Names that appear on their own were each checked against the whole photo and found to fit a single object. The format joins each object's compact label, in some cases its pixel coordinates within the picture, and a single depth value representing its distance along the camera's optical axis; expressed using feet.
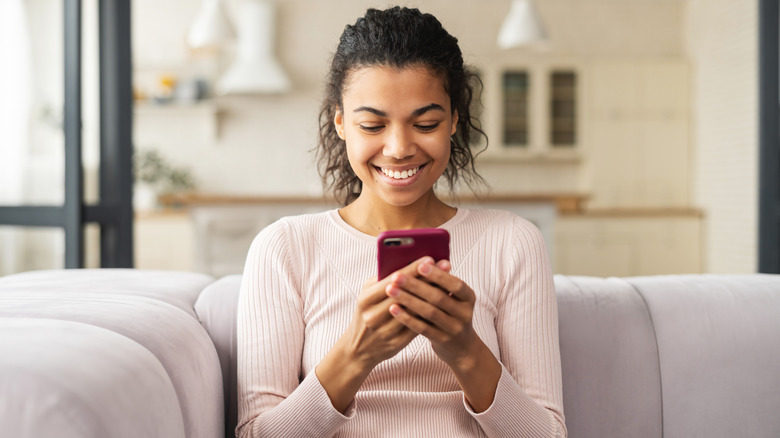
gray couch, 3.51
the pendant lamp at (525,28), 15.53
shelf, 20.80
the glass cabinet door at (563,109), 20.90
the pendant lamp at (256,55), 20.77
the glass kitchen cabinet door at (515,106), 20.86
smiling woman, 3.31
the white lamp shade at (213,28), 15.89
